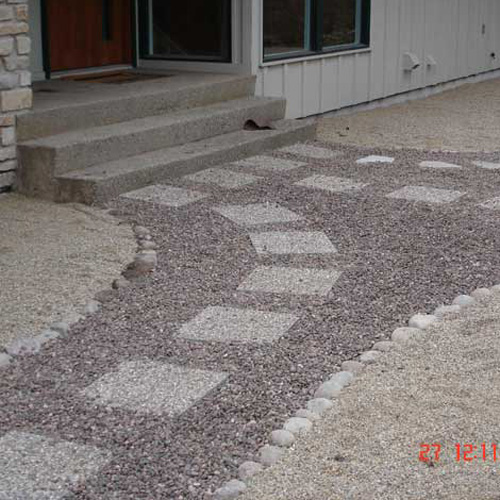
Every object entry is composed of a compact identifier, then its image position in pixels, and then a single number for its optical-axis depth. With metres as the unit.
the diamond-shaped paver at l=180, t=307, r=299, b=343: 4.15
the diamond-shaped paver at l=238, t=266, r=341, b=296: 4.76
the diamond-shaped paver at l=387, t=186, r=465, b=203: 6.50
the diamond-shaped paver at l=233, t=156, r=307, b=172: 7.47
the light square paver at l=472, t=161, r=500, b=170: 7.67
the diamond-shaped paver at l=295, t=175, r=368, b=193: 6.83
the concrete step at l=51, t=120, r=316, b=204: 6.36
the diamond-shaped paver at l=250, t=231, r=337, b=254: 5.41
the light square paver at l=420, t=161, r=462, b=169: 7.66
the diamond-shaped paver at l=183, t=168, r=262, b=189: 6.88
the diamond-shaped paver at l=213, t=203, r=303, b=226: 6.01
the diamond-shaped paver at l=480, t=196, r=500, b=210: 6.30
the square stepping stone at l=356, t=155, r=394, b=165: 7.81
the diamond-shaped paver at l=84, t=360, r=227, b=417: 3.50
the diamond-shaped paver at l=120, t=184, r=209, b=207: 6.36
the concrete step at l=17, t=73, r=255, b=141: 6.86
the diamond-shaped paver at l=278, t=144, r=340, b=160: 7.98
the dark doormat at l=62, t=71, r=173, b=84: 8.69
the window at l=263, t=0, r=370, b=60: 9.36
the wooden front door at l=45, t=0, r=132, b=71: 8.93
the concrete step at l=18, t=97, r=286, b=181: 6.48
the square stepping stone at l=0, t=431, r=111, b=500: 2.91
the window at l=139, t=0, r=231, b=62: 9.15
